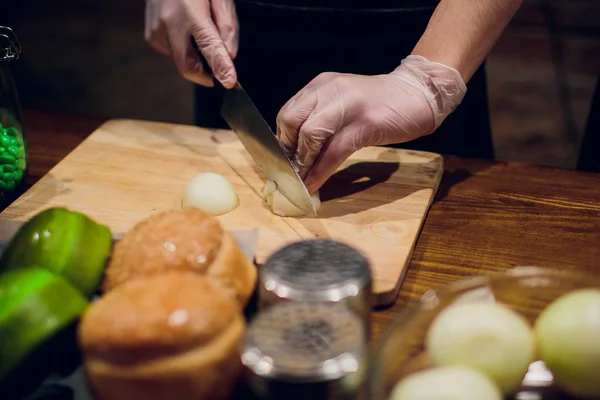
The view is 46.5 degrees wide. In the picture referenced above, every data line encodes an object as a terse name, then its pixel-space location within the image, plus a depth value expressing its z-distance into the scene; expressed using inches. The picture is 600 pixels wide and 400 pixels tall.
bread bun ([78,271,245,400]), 29.1
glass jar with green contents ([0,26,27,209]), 49.9
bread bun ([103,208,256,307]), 35.8
